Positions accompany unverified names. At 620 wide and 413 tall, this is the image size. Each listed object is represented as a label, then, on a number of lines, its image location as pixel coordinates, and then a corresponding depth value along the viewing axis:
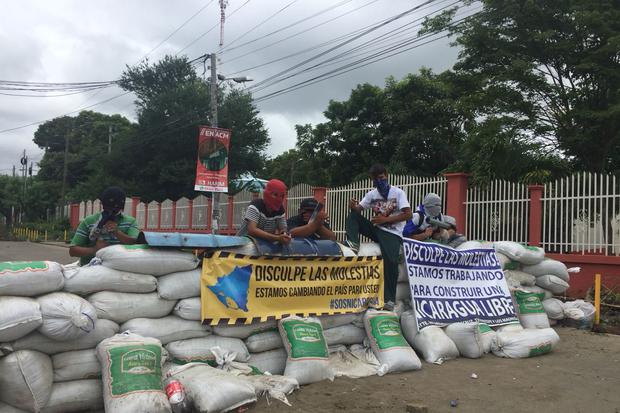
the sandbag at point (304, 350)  4.19
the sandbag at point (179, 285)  4.09
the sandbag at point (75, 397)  3.43
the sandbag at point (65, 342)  3.36
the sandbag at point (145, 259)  3.96
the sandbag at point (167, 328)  3.87
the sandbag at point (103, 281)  3.76
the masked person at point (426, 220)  6.12
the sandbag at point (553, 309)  6.78
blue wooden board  4.14
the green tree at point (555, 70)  11.88
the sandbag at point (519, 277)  6.54
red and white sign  14.17
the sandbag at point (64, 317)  3.38
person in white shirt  5.48
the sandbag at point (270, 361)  4.32
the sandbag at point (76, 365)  3.52
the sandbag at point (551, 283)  6.70
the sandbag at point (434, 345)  4.98
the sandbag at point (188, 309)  4.11
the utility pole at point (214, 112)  16.77
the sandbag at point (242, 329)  4.25
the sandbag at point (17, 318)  3.22
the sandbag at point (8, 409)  3.31
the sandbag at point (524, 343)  5.27
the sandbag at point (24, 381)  3.25
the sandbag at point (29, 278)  3.42
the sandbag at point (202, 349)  3.99
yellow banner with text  4.30
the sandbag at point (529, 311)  6.09
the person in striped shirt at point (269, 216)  4.69
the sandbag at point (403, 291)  5.61
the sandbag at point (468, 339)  5.21
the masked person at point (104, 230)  4.43
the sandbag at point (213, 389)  3.45
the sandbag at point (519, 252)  6.48
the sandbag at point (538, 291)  6.56
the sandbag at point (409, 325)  5.21
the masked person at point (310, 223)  5.15
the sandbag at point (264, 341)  4.36
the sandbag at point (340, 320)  4.93
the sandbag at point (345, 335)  4.92
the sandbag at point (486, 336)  5.37
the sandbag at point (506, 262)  6.49
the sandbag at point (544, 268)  6.72
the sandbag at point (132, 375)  3.23
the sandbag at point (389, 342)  4.63
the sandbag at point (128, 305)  3.80
